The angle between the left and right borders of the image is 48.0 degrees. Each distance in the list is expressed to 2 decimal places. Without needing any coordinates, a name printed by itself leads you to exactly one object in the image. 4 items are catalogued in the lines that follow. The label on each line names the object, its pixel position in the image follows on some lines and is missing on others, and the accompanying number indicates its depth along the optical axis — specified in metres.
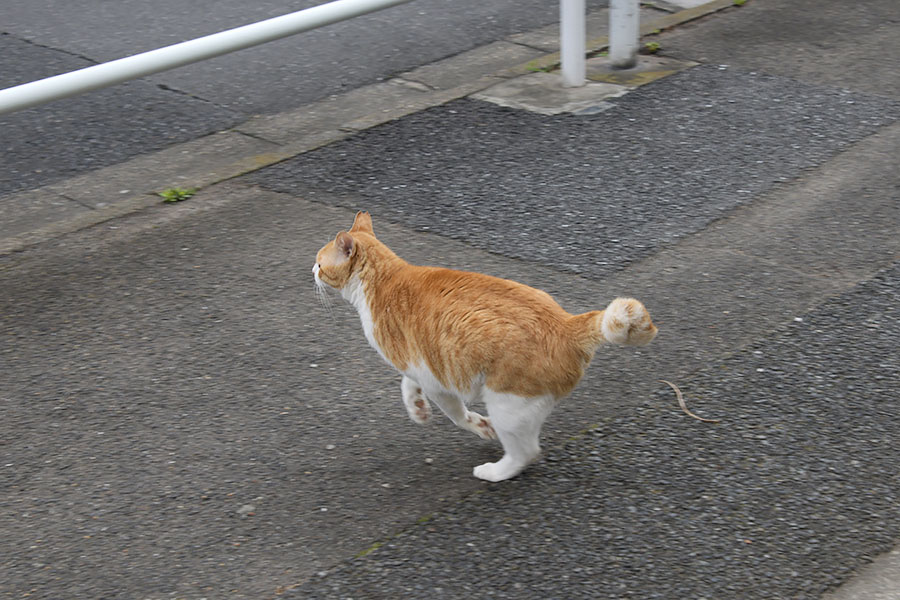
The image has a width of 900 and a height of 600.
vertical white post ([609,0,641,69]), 7.22
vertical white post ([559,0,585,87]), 6.91
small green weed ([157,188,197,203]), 5.79
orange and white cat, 3.20
